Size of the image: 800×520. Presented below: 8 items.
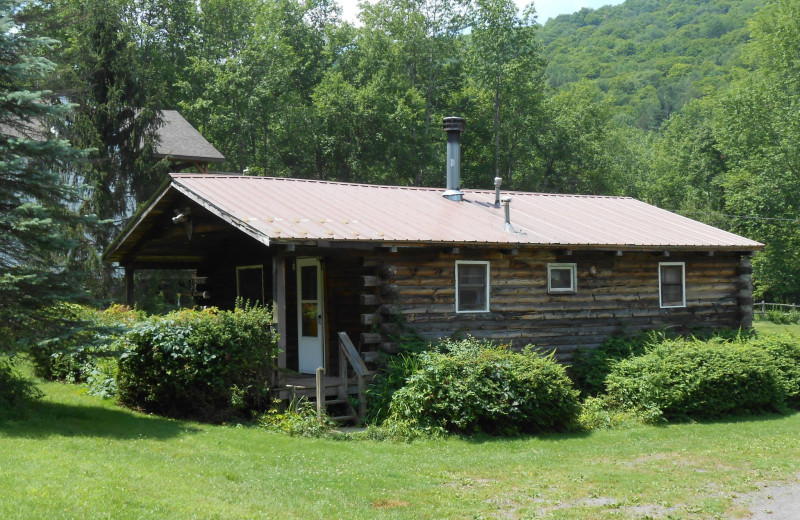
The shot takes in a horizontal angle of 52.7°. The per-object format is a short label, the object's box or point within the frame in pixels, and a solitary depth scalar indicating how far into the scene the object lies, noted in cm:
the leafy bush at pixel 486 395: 1220
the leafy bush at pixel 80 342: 1080
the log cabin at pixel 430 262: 1413
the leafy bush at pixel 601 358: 1590
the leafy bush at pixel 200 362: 1203
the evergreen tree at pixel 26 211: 1049
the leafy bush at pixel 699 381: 1416
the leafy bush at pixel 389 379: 1302
